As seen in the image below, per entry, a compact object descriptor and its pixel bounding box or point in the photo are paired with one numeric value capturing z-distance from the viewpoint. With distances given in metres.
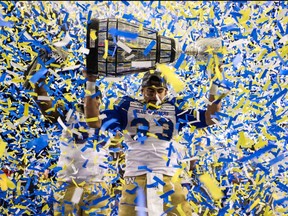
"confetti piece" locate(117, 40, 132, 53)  1.99
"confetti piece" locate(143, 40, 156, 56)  2.02
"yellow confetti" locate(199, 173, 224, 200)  2.21
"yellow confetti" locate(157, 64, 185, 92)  2.14
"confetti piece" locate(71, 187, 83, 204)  2.49
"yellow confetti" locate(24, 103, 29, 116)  2.31
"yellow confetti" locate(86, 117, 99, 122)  2.34
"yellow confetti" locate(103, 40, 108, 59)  1.99
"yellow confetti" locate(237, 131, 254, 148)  2.14
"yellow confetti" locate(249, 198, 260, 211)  2.51
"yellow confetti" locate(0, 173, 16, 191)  2.22
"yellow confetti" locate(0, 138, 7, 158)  2.19
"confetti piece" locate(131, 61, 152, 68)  2.05
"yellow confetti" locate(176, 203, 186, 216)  2.34
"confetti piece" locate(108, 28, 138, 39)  1.94
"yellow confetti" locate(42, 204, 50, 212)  2.84
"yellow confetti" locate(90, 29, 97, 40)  2.00
